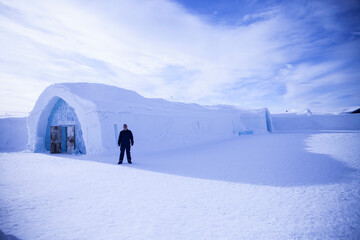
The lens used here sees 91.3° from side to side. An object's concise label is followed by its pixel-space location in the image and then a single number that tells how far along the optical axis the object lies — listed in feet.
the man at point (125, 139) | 23.90
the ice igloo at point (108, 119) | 32.32
